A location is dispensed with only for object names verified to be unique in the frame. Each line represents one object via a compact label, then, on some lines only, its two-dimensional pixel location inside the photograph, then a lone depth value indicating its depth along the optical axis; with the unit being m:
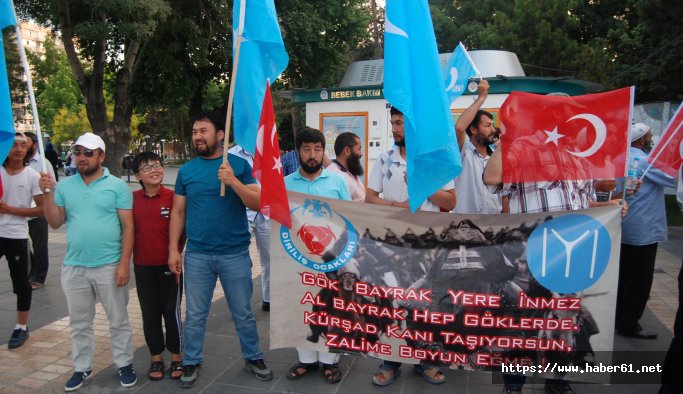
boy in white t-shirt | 4.61
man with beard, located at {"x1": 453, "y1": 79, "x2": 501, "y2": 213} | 4.20
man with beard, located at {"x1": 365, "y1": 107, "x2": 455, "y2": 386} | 3.88
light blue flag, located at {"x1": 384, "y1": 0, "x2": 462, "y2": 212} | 3.20
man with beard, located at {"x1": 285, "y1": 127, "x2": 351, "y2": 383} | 3.93
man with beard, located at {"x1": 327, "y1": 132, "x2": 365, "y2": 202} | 4.95
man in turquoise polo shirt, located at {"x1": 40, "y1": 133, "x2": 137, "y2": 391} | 3.75
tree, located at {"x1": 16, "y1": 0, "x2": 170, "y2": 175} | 11.13
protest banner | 3.32
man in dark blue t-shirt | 3.79
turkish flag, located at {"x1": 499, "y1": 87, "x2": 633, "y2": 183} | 3.44
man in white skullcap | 4.87
